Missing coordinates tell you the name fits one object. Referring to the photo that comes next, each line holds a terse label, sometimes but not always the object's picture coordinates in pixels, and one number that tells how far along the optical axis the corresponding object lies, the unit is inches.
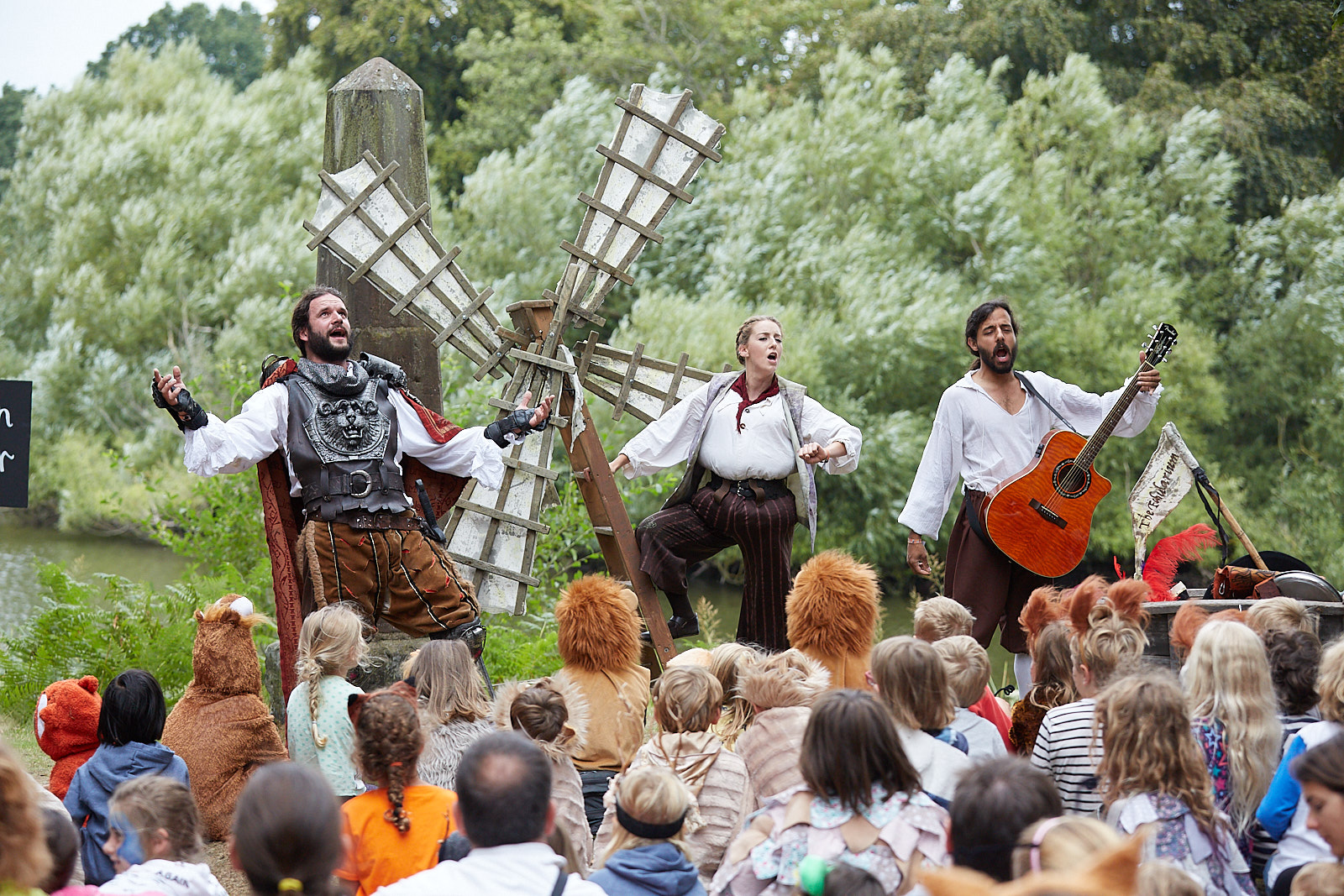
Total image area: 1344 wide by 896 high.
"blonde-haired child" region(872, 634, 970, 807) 241.9
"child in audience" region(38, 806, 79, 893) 190.4
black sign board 372.2
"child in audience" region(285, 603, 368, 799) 298.0
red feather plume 402.6
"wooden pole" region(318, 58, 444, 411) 483.8
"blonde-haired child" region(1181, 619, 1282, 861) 243.0
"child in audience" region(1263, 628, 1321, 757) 259.8
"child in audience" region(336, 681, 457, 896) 230.5
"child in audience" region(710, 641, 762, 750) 289.9
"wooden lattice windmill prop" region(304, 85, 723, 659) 448.4
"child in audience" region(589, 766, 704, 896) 210.5
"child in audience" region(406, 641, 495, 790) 273.7
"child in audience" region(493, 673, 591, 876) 256.7
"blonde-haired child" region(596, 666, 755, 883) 252.8
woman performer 423.8
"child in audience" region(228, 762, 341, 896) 168.6
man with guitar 410.6
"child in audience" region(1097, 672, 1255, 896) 214.7
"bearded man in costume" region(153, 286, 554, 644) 374.6
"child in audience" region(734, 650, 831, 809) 262.7
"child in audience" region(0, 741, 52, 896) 178.1
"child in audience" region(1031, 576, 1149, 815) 254.7
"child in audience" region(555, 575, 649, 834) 309.6
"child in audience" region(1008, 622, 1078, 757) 296.2
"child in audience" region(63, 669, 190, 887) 264.8
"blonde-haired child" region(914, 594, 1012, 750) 316.5
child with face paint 201.0
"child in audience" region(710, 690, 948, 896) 204.4
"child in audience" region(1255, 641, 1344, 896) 230.4
